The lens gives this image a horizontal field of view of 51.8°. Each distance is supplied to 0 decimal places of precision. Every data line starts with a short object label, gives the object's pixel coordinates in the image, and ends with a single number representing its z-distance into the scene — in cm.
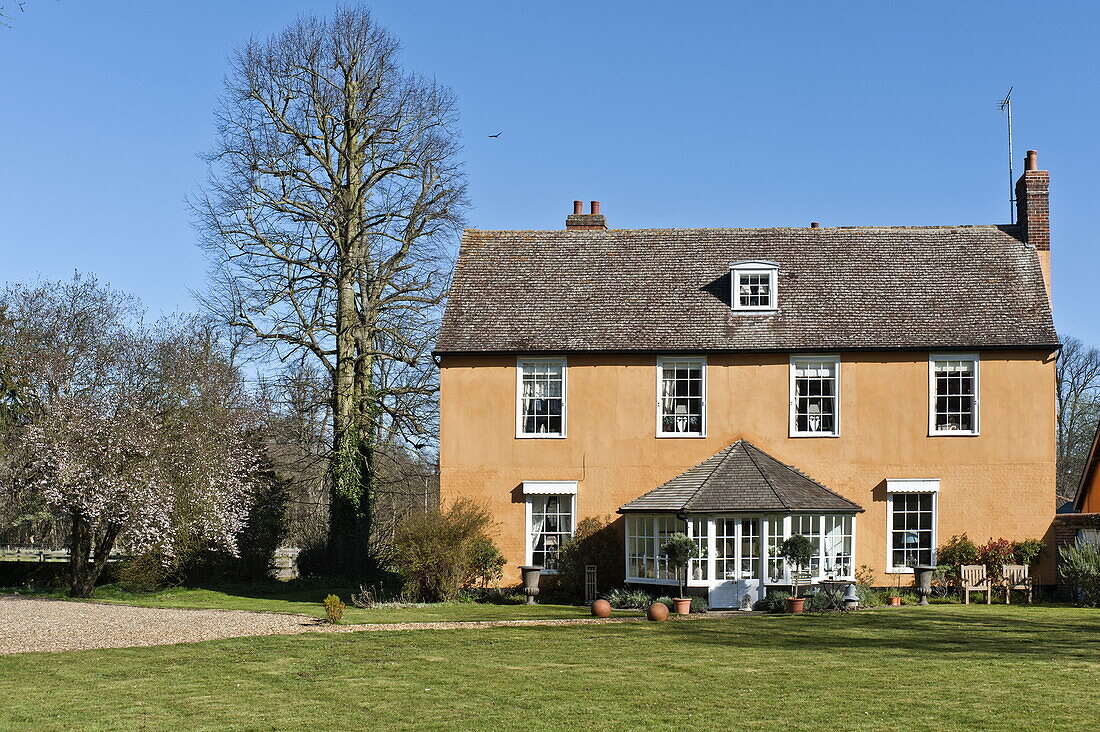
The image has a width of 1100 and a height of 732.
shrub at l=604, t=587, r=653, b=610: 2433
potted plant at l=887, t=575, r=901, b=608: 2578
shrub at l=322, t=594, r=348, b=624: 2177
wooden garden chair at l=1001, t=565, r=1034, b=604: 2633
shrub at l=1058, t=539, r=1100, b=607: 2466
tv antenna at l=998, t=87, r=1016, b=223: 3136
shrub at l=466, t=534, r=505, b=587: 2689
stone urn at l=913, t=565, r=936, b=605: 2595
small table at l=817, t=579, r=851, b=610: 2373
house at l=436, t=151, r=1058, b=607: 2722
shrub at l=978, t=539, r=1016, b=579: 2656
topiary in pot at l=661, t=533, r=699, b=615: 2405
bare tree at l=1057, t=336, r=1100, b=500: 6125
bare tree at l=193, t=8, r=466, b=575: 3344
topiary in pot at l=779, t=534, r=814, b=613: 2319
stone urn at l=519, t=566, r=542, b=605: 2636
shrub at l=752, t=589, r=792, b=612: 2352
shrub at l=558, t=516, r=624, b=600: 2658
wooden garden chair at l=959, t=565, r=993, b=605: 2619
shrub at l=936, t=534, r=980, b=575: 2669
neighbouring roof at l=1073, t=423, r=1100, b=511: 3541
